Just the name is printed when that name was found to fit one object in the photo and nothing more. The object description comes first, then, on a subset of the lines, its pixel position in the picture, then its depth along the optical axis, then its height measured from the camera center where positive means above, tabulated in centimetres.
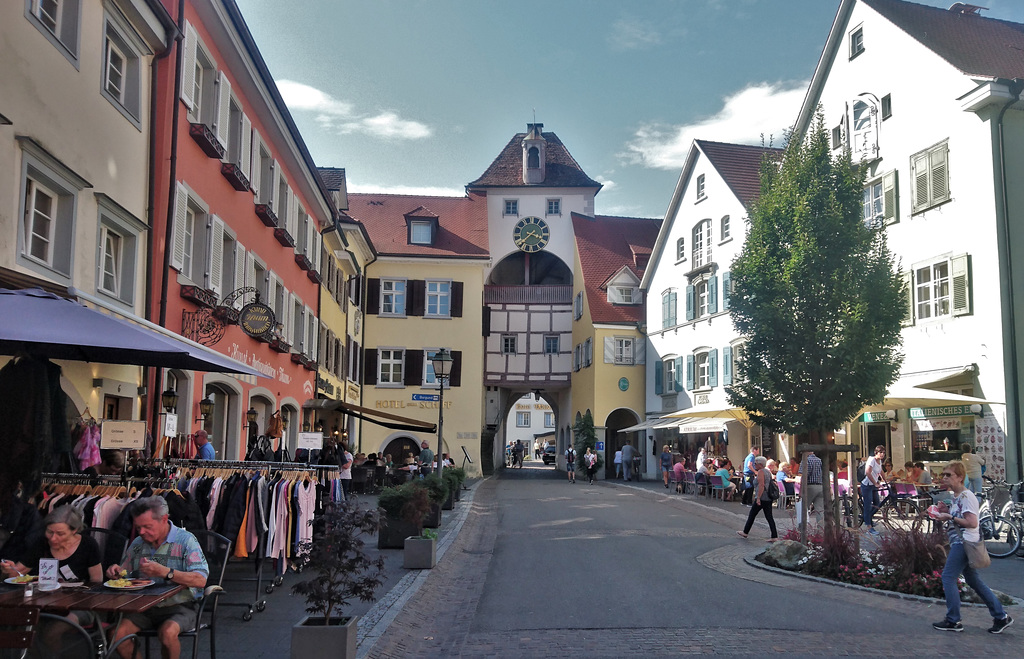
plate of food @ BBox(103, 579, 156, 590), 587 -92
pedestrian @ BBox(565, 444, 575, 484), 3932 -101
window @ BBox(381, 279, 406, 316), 4391 +639
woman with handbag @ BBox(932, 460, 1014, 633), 860 -109
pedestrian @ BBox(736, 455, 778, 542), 1605 -90
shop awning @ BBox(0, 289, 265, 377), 681 +76
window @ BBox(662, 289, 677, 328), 4047 +555
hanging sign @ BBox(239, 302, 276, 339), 1723 +210
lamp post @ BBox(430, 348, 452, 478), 1978 +148
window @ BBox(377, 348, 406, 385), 4338 +324
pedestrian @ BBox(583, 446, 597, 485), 3781 -102
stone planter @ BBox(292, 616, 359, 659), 652 -139
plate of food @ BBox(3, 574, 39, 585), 579 -89
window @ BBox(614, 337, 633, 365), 4412 +404
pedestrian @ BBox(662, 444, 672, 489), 3403 -80
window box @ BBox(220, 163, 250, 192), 1772 +487
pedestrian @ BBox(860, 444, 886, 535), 1858 -95
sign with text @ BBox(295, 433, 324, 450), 1819 -12
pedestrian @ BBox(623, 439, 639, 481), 4106 -92
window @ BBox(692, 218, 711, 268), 3722 +765
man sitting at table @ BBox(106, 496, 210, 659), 594 -87
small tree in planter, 654 -106
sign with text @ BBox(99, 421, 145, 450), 1112 -1
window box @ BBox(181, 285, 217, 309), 1530 +227
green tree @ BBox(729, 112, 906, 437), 1425 +209
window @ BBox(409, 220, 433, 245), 4578 +974
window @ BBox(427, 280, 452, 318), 4412 +631
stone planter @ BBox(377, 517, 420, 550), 1450 -147
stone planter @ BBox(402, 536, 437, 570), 1253 -153
